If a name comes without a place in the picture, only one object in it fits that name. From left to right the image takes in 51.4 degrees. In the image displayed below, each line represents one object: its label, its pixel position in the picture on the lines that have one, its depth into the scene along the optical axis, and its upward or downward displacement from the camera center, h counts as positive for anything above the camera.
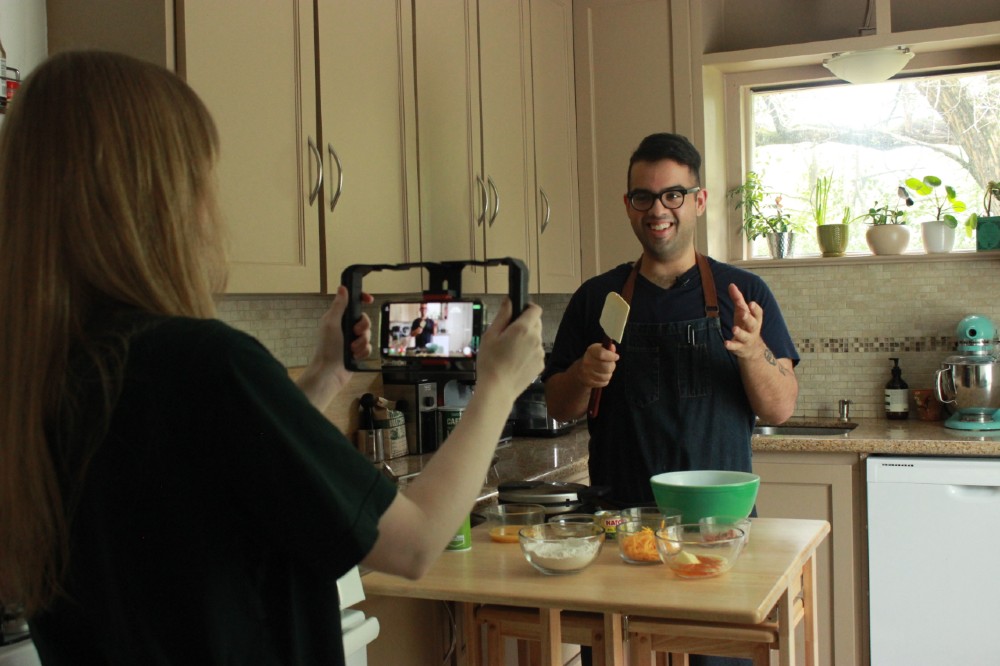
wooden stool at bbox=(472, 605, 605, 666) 1.74 -0.50
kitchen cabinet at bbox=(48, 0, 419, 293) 1.99 +0.50
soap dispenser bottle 3.70 -0.26
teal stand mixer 3.41 -0.18
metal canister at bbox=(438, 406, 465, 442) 3.08 -0.23
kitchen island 1.55 -0.40
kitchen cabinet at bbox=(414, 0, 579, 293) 2.82 +0.61
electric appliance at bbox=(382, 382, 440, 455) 3.08 -0.21
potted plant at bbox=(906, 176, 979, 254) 3.66 +0.38
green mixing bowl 1.86 -0.30
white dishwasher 3.10 -0.71
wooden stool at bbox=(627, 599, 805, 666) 1.70 -0.52
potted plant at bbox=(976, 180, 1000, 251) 3.58 +0.32
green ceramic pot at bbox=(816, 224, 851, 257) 3.79 +0.33
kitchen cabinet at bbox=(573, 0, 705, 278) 3.72 +0.86
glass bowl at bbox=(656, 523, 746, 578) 1.66 -0.35
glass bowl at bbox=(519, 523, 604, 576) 1.71 -0.35
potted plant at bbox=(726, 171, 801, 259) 3.86 +0.42
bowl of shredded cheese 1.76 -0.35
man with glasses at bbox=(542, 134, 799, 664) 2.39 -0.06
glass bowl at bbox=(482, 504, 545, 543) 1.96 -0.35
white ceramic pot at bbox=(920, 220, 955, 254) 3.65 +0.31
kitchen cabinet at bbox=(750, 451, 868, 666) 3.27 -0.64
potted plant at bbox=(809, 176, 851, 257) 3.79 +0.36
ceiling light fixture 3.55 +0.91
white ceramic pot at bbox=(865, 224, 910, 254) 3.70 +0.31
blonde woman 0.85 -0.07
